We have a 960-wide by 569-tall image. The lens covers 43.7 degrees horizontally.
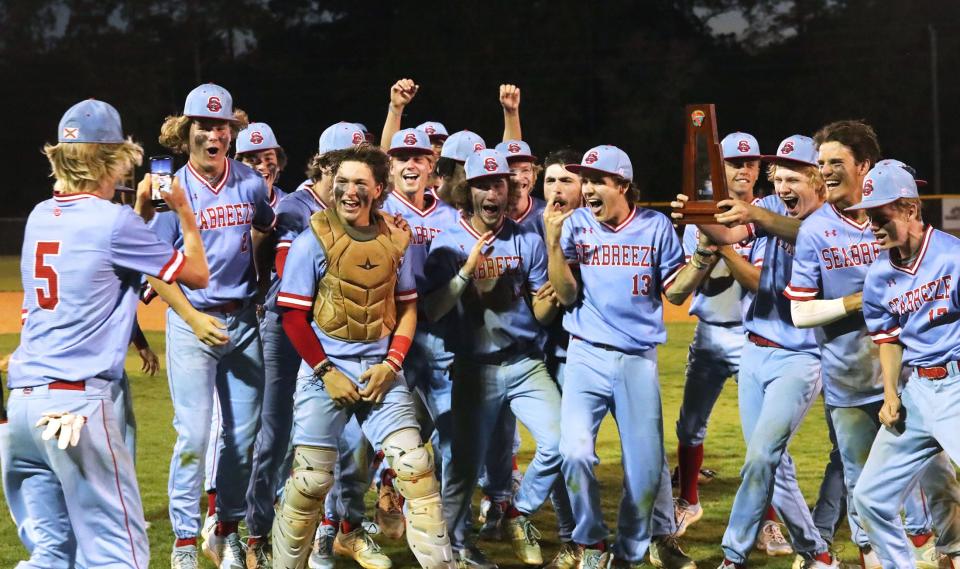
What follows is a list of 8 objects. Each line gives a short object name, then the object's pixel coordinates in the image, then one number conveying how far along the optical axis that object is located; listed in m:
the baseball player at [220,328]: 6.10
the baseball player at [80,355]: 4.45
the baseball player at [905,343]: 5.07
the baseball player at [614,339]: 6.05
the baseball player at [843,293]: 5.74
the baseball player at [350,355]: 5.39
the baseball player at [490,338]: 6.33
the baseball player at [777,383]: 5.91
